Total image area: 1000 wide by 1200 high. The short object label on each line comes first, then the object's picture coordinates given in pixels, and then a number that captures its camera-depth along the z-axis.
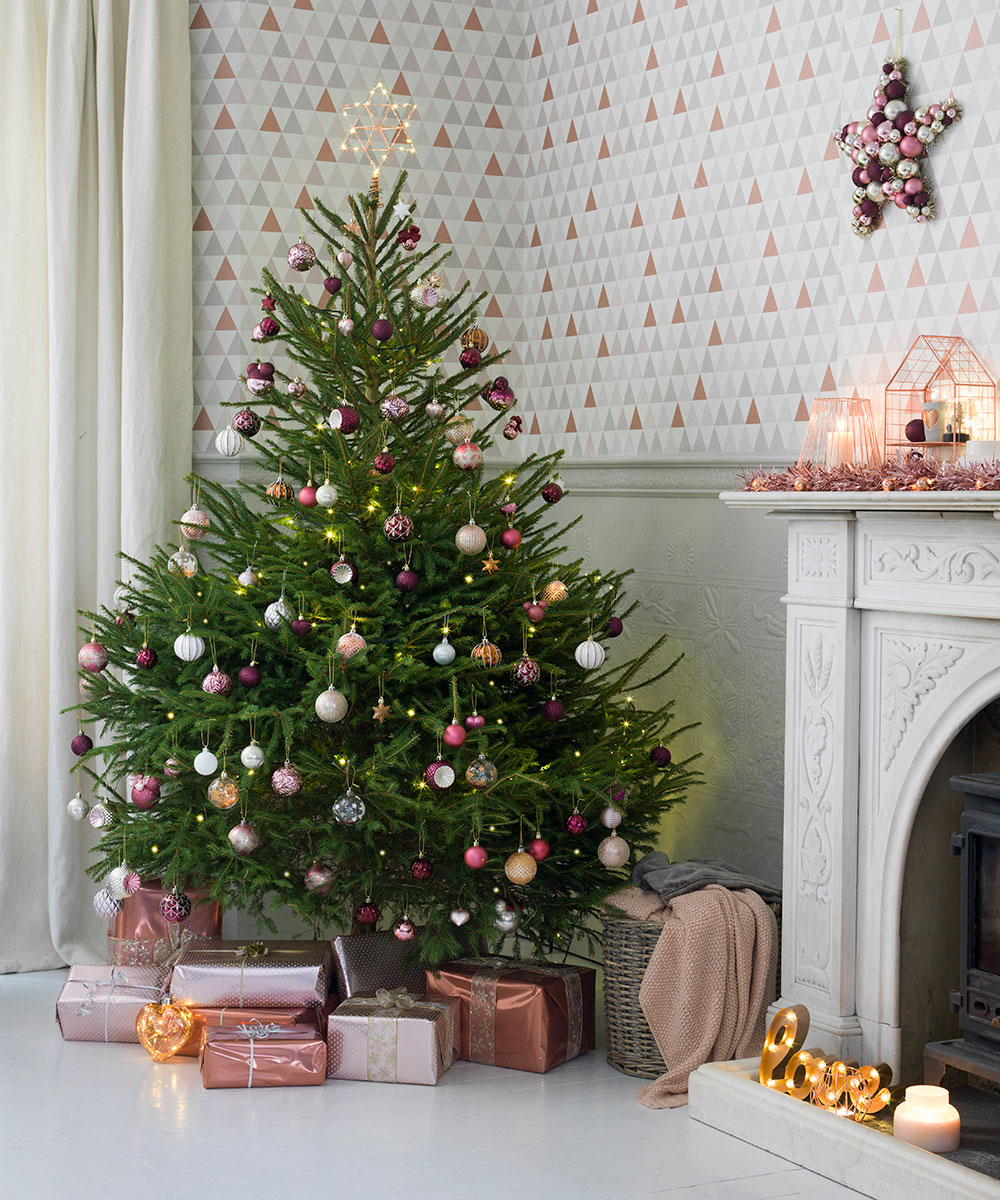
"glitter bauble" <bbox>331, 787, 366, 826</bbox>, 2.90
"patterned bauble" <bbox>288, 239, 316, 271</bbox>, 3.22
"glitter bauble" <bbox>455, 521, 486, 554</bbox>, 3.02
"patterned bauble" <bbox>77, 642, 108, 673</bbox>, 3.26
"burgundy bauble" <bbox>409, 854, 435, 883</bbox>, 2.97
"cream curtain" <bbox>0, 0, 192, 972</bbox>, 3.77
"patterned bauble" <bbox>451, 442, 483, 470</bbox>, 3.09
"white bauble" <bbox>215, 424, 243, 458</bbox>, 3.30
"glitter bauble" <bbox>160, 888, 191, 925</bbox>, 3.13
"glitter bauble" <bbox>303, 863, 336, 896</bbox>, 3.00
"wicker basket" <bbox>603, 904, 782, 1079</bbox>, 3.04
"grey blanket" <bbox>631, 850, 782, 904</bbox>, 3.08
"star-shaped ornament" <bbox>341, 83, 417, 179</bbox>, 4.05
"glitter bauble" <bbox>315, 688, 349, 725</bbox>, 2.88
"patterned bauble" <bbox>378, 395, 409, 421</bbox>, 3.08
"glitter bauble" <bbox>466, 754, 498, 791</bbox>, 2.90
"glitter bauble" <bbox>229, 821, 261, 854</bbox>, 2.94
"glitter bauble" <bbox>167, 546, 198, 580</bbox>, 3.27
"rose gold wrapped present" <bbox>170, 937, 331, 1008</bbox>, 3.10
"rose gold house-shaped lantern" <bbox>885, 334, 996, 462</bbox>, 2.72
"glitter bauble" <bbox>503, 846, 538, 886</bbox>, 2.93
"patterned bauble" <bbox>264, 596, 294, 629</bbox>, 2.99
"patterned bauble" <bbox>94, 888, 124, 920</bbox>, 3.17
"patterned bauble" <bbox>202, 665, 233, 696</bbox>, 2.99
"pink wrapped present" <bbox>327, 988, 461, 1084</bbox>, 2.98
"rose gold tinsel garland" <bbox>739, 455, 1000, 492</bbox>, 2.41
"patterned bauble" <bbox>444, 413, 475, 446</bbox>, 3.24
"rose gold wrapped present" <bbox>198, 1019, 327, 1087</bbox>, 2.94
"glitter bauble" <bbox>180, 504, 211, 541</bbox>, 3.28
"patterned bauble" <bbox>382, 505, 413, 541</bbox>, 2.98
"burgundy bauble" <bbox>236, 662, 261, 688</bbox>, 3.00
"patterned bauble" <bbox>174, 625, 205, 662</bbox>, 3.04
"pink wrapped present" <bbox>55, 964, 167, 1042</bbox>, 3.23
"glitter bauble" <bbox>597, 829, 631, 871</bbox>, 3.04
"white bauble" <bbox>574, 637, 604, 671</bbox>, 3.08
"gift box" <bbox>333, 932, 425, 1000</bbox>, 3.22
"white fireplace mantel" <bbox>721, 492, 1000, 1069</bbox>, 2.57
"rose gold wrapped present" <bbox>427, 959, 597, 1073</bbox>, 3.07
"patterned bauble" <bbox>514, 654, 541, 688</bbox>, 3.05
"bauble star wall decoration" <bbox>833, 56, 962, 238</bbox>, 2.88
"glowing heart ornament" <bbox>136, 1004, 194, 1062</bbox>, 3.08
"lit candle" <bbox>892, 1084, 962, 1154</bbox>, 2.41
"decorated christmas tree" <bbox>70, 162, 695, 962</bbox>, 2.99
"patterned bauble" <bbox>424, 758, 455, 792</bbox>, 2.91
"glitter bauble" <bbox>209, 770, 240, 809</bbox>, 2.94
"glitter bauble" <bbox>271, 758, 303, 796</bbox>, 2.90
